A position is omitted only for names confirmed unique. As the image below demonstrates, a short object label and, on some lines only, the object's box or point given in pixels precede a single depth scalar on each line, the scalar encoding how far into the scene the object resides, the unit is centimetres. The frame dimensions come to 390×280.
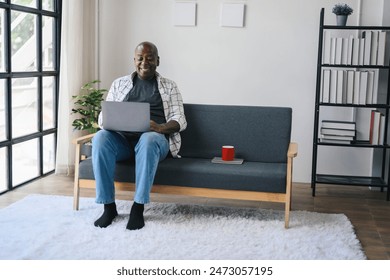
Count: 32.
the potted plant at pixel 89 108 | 517
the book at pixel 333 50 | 479
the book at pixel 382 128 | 479
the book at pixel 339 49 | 477
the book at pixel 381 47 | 470
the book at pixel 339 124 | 490
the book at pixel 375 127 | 481
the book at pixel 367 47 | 472
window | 455
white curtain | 515
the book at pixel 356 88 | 478
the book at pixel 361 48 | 473
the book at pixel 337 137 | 490
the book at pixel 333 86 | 482
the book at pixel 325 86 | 484
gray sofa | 375
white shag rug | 321
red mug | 404
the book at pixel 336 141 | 491
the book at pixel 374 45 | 471
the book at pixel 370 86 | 476
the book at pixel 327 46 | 509
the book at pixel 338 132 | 489
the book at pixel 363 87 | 476
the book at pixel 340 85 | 480
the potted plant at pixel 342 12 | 476
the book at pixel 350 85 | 479
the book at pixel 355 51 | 474
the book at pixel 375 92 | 477
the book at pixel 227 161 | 402
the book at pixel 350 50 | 475
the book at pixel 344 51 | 476
